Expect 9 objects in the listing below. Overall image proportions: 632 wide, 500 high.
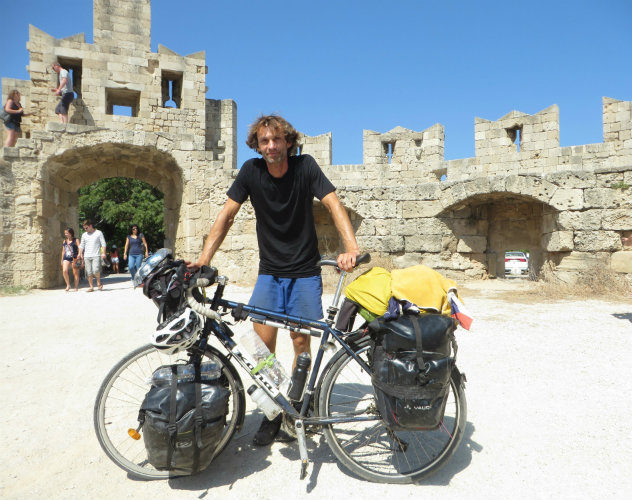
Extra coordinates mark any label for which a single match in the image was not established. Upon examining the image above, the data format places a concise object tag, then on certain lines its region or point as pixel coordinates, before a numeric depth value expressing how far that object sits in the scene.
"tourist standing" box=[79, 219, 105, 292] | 8.80
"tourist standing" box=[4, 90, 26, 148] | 9.51
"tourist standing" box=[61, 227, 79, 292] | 9.02
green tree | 20.45
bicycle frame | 2.05
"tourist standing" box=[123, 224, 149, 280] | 9.84
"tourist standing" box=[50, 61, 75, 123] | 10.69
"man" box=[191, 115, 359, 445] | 2.44
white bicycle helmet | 1.88
